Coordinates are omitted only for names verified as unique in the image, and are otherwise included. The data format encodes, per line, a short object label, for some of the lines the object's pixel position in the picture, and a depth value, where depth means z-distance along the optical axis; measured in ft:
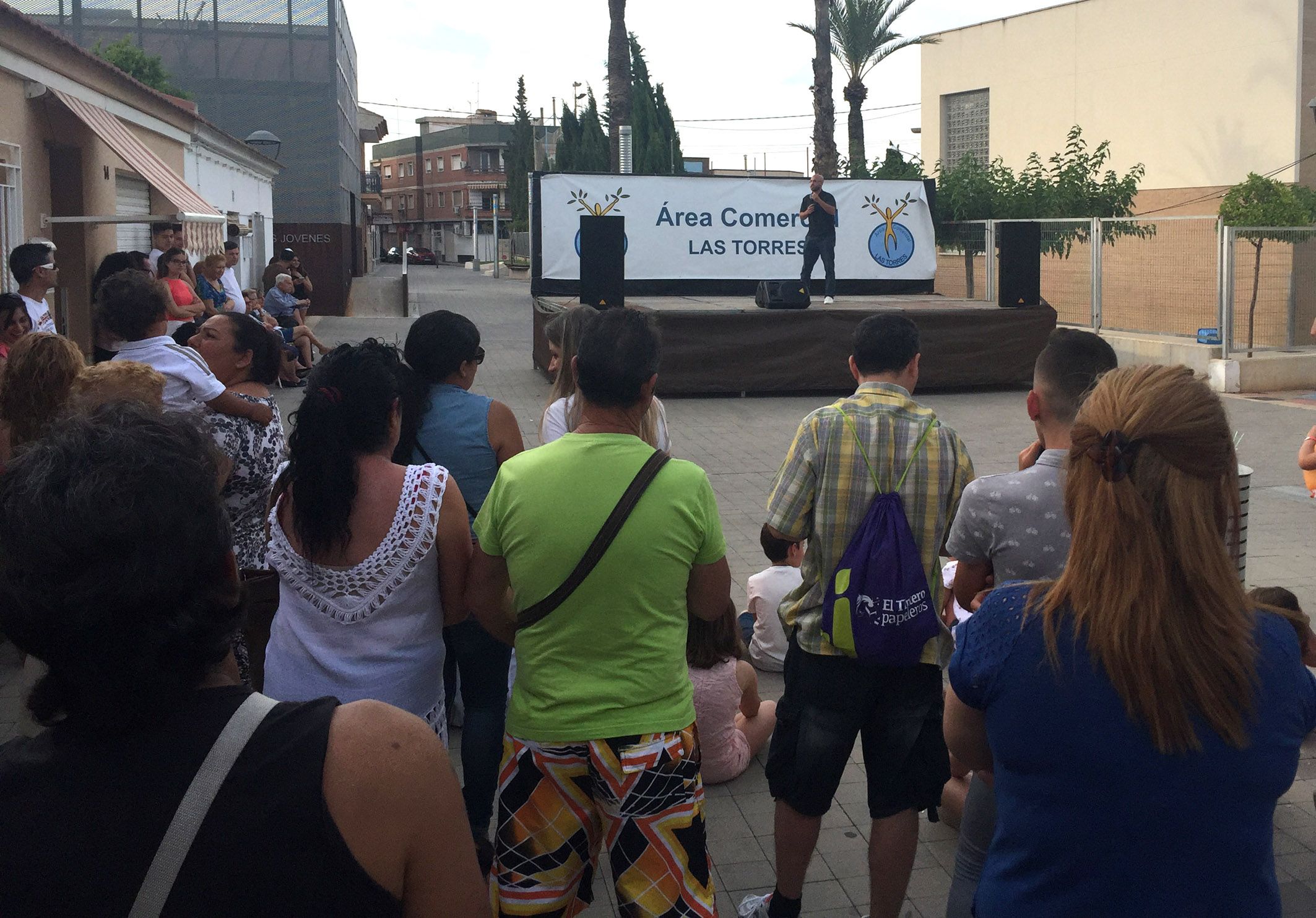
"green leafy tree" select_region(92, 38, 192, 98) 69.05
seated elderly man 50.60
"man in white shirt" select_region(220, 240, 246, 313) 40.31
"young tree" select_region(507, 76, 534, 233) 212.02
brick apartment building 302.80
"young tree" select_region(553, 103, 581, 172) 169.58
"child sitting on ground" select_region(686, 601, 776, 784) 13.15
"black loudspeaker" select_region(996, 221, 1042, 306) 46.98
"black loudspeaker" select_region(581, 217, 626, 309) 42.32
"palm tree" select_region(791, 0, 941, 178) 94.02
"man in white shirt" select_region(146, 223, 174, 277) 34.43
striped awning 36.24
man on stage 49.65
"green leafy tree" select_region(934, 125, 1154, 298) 65.72
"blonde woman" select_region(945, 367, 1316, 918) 5.62
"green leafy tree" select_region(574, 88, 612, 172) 165.68
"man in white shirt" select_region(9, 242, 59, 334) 22.35
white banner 50.31
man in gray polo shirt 9.07
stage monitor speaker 45.96
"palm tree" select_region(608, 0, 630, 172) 76.89
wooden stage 45.24
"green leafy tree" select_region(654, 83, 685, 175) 168.55
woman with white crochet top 8.90
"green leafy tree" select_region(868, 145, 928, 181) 74.79
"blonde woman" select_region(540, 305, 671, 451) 12.47
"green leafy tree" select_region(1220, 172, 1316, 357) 55.06
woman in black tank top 4.29
